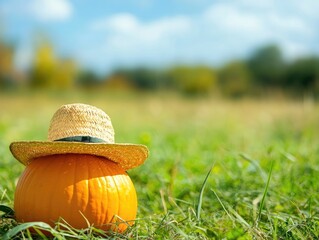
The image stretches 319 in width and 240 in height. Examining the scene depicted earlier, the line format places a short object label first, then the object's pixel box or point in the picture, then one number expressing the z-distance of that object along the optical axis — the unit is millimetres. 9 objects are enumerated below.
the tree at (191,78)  49944
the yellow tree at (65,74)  41094
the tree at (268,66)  47562
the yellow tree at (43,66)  39094
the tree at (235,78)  46772
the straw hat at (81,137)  2412
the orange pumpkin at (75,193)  2326
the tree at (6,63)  38062
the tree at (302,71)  42562
